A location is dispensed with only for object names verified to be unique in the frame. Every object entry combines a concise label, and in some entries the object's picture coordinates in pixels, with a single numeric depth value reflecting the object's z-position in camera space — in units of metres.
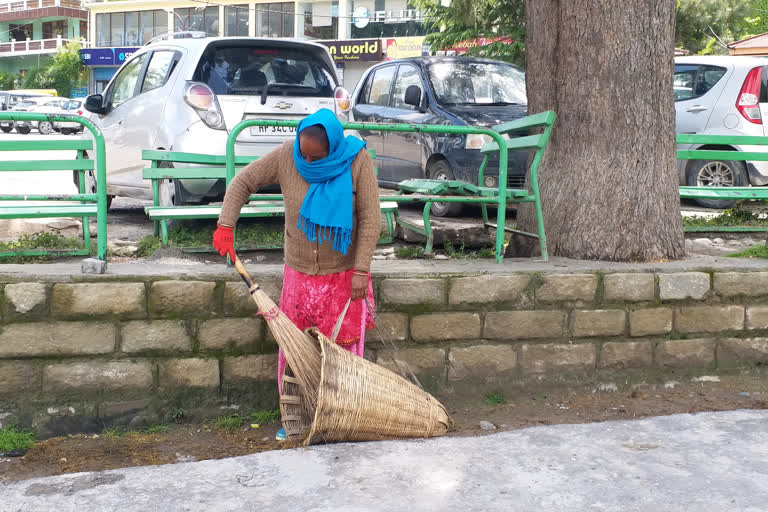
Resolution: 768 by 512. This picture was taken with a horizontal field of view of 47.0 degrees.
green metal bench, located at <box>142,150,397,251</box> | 4.99
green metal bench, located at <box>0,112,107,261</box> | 4.55
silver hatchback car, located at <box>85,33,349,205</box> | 6.88
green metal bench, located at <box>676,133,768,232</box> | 6.43
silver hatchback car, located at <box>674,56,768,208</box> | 9.06
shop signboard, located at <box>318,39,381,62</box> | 41.53
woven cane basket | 3.95
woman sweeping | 4.00
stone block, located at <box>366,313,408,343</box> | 4.73
